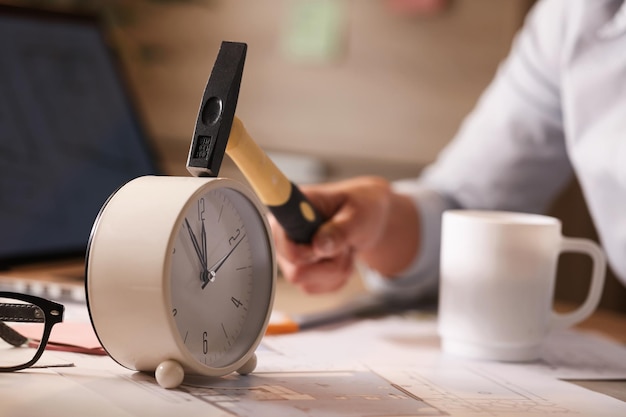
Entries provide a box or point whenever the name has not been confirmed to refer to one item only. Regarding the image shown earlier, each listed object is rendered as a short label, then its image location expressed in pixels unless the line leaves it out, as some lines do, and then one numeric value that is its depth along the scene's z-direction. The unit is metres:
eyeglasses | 0.86
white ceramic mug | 0.97
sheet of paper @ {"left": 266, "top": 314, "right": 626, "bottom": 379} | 0.96
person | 1.12
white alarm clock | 0.81
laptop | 1.19
